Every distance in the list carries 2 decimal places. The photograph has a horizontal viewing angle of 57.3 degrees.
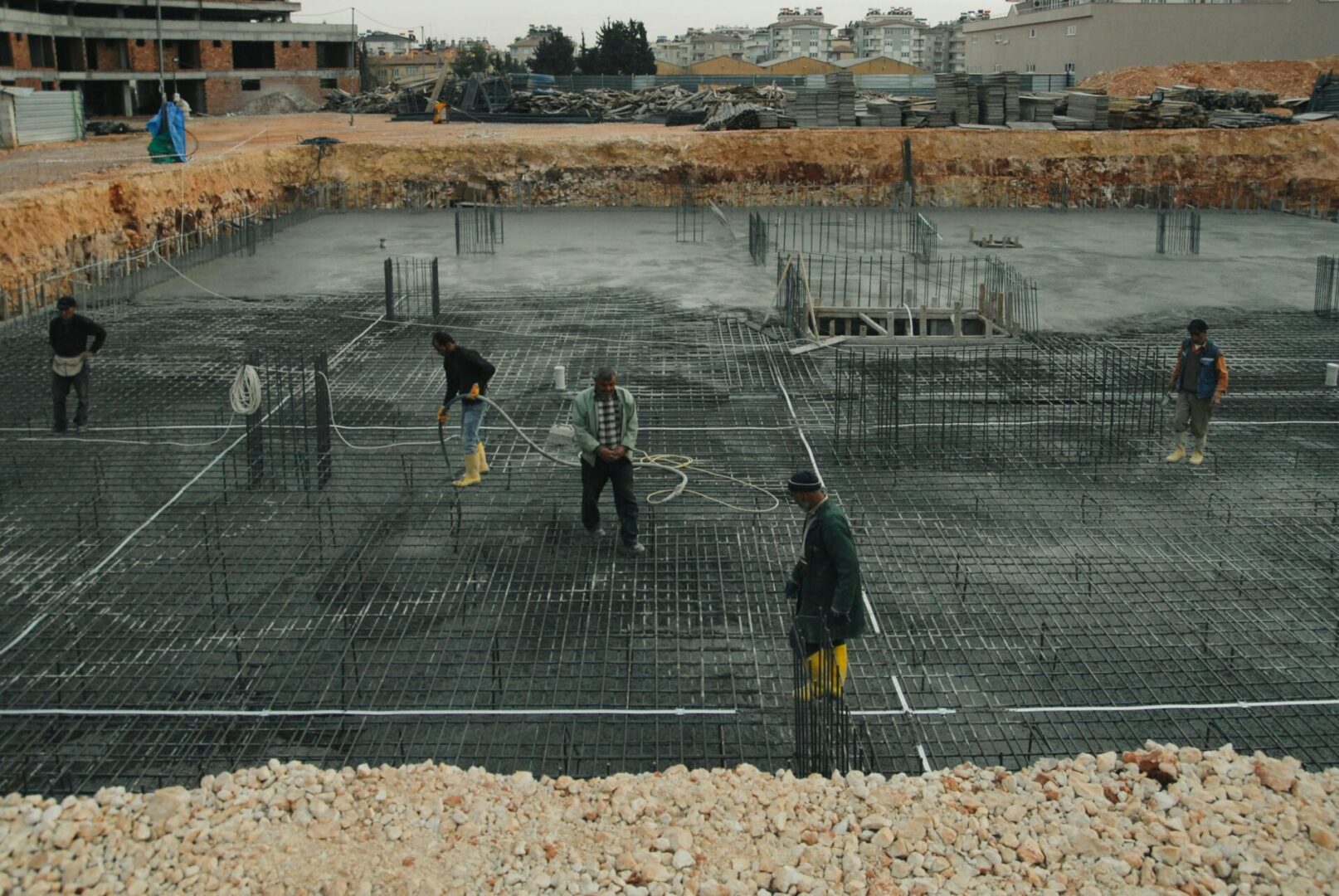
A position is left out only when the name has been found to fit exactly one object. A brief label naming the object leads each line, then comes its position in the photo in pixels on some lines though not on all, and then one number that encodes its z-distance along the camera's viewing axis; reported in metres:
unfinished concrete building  37.69
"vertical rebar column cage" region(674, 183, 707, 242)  19.31
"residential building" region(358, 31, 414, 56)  131.15
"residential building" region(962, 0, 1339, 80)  36.62
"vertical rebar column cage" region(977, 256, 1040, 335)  12.88
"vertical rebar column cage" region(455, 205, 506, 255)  17.83
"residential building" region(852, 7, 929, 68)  125.81
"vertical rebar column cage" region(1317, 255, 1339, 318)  13.34
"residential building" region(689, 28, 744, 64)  129.00
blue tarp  19.28
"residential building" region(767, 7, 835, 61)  127.06
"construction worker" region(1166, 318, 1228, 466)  8.27
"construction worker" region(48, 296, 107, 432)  8.83
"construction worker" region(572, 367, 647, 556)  7.06
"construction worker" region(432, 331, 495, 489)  7.90
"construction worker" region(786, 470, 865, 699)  5.14
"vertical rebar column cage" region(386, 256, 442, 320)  13.13
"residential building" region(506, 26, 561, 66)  129.00
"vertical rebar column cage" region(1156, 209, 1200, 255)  17.35
